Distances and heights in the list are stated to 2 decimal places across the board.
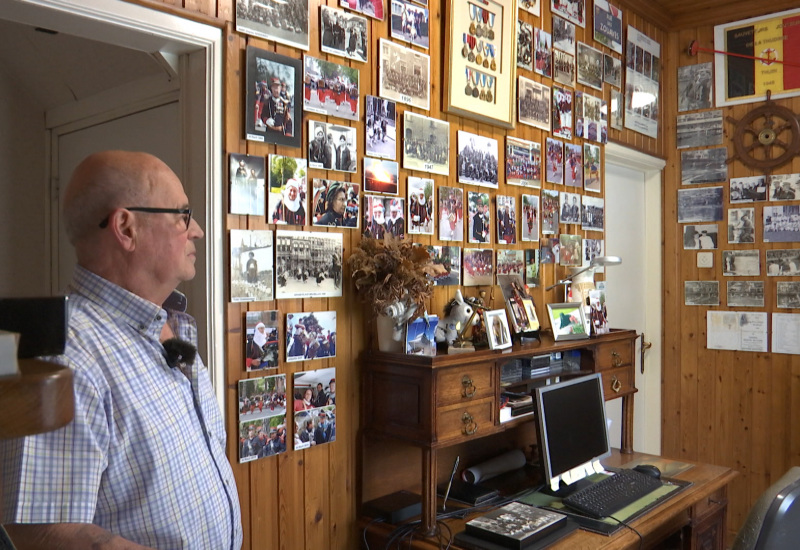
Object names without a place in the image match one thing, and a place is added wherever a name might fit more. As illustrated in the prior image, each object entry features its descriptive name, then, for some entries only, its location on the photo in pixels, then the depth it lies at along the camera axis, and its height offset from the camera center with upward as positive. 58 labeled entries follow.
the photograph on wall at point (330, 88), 2.11 +0.58
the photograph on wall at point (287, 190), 2.00 +0.25
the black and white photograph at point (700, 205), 4.09 +0.41
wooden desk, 2.06 -0.82
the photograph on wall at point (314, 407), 2.09 -0.42
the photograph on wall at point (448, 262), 2.56 +0.04
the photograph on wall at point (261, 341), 1.94 -0.19
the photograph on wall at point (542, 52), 3.11 +1.01
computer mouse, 2.63 -0.77
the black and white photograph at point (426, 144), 2.44 +0.47
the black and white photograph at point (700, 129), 4.11 +0.87
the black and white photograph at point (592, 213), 3.44 +0.30
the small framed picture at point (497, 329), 2.41 -0.20
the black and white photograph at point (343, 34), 2.16 +0.77
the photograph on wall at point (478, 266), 2.71 +0.03
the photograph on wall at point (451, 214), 2.59 +0.23
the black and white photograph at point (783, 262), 3.82 +0.06
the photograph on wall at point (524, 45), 3.03 +1.01
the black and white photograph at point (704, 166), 4.09 +0.64
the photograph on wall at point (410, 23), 2.40 +0.90
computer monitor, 2.34 -0.56
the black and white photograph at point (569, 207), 3.28 +0.32
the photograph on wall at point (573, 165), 3.31 +0.53
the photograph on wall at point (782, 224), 3.83 +0.27
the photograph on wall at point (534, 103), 3.02 +0.76
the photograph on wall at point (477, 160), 2.68 +0.46
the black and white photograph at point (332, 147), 2.12 +0.40
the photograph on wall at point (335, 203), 2.12 +0.22
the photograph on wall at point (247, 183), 1.91 +0.26
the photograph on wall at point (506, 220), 2.88 +0.23
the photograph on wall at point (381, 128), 2.30 +0.50
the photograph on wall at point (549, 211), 3.16 +0.29
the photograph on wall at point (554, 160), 3.18 +0.53
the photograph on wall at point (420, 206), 2.46 +0.25
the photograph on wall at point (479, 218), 2.73 +0.22
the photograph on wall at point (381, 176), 2.29 +0.33
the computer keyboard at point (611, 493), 2.24 -0.77
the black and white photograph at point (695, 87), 4.12 +1.13
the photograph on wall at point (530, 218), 3.03 +0.25
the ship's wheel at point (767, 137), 3.84 +0.77
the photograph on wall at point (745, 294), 3.93 -0.12
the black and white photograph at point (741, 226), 3.96 +0.27
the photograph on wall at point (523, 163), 2.93 +0.48
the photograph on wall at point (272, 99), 1.95 +0.51
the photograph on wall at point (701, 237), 4.10 +0.22
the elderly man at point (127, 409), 1.08 -0.25
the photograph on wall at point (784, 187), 3.83 +0.48
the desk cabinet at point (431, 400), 2.11 -0.41
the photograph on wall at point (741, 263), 3.95 +0.05
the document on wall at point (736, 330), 3.94 -0.34
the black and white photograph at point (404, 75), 2.35 +0.70
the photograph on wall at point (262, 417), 1.94 -0.41
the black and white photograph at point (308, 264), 2.03 +0.03
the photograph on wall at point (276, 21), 1.93 +0.74
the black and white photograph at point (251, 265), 1.92 +0.03
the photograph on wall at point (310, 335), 2.06 -0.19
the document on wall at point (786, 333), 3.81 -0.34
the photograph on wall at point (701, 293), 4.09 -0.12
